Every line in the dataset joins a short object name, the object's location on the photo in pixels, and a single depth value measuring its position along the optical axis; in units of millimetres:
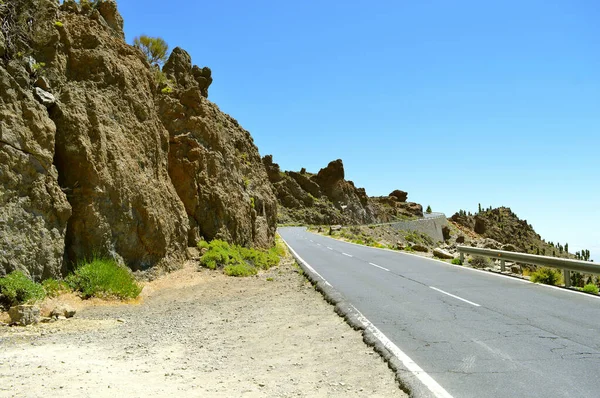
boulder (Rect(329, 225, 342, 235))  65762
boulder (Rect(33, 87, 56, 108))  11828
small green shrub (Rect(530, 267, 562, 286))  14141
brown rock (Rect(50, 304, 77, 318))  9172
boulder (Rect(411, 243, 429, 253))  30333
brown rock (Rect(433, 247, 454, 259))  23936
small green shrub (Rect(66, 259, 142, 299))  11180
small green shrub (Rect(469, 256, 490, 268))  19281
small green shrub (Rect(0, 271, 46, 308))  9109
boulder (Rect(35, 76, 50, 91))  12117
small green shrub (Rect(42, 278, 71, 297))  10250
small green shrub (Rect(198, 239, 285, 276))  17219
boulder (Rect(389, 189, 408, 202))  142500
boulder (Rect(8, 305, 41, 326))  8383
